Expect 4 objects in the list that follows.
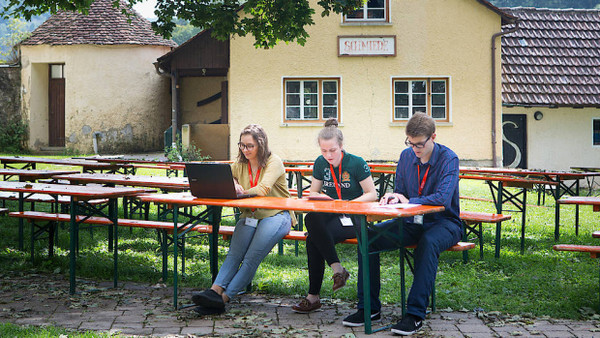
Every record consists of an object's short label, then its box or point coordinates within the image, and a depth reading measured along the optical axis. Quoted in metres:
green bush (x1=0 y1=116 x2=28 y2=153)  24.62
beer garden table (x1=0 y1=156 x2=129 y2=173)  11.04
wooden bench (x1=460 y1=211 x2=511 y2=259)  7.25
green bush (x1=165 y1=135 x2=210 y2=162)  18.09
